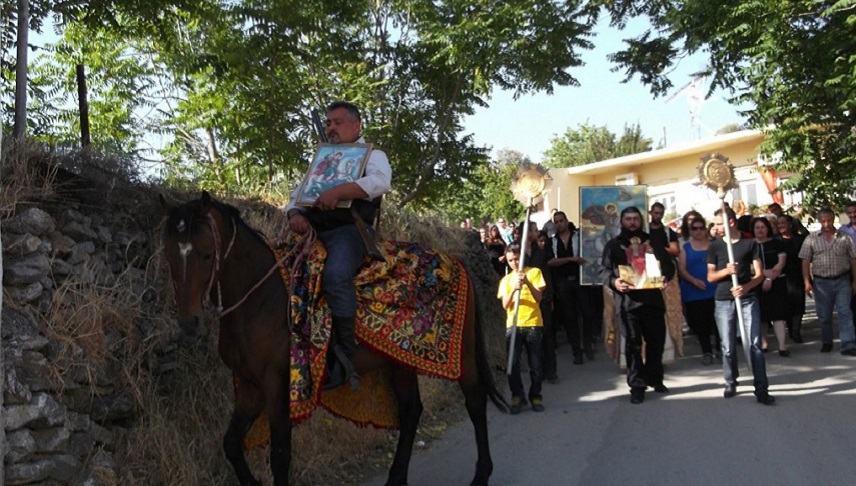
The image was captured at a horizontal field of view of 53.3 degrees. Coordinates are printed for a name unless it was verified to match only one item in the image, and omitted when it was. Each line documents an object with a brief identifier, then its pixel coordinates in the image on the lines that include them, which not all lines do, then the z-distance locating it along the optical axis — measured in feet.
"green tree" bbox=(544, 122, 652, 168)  189.37
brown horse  17.10
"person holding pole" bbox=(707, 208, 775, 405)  31.37
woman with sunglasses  41.91
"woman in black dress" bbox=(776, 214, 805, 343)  46.14
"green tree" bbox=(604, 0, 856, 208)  41.09
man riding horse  19.13
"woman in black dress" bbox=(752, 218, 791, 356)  42.29
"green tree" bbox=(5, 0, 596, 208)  42.47
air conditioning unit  136.05
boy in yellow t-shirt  32.14
